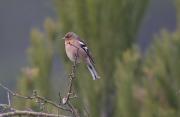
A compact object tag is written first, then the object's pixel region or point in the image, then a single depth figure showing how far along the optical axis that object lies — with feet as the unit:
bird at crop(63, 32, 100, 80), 28.84
